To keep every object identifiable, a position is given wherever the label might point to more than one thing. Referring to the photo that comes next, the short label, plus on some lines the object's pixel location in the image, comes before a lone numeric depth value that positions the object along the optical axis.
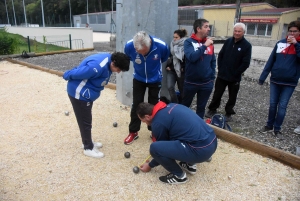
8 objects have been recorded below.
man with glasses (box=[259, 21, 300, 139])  3.77
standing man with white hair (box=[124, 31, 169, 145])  3.46
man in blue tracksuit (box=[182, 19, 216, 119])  3.60
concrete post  4.62
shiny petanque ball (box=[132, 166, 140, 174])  3.18
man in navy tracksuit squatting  2.55
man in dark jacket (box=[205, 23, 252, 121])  4.25
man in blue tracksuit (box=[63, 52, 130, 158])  2.87
